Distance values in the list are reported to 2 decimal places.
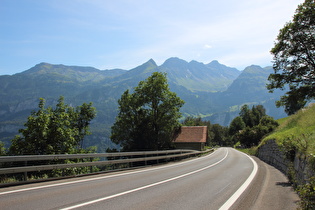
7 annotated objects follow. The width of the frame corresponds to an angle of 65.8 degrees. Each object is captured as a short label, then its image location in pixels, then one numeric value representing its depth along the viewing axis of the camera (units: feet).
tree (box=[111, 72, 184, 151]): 134.82
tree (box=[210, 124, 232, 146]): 457.27
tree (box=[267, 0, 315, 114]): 62.69
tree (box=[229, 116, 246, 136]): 415.23
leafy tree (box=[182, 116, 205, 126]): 391.20
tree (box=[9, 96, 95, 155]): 49.93
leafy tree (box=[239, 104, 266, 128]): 396.78
